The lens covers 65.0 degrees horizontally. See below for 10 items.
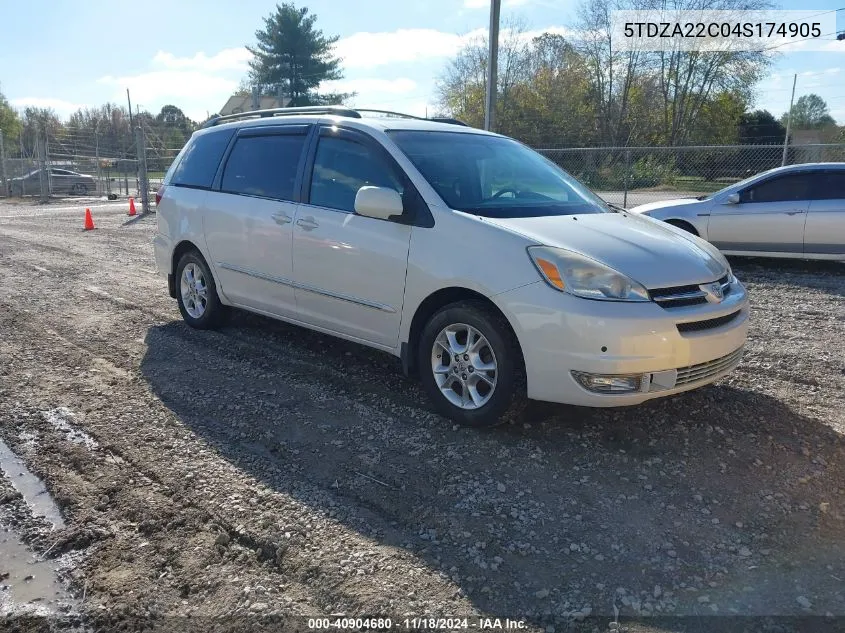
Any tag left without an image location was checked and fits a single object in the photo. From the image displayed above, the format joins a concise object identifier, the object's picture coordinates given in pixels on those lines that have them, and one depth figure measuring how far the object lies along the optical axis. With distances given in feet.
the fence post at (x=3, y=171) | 99.26
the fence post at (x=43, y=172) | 91.76
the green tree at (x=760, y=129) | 136.56
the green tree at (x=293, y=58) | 146.10
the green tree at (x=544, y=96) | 112.37
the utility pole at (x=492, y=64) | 41.32
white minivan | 11.86
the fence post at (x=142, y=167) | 65.00
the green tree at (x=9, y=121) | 183.83
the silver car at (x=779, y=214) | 29.43
